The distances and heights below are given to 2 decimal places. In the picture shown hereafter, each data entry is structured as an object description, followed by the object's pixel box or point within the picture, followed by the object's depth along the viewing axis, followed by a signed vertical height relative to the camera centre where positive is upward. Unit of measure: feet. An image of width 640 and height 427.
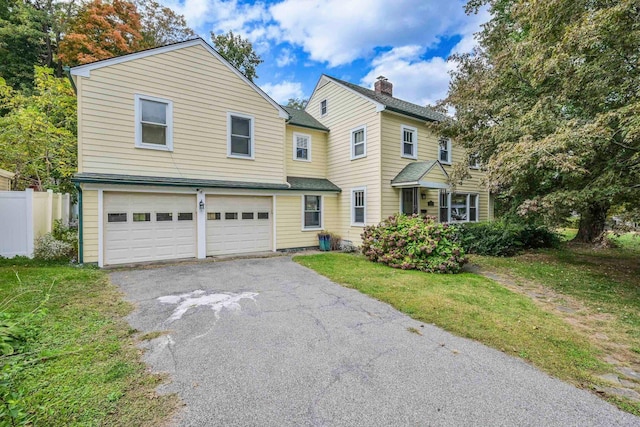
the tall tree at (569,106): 16.76 +8.15
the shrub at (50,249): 27.30 -3.09
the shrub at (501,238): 35.14 -2.92
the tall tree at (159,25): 66.00 +46.55
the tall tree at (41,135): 36.17 +10.76
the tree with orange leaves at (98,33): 55.62 +36.83
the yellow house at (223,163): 27.45 +6.42
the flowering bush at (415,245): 26.27 -2.87
